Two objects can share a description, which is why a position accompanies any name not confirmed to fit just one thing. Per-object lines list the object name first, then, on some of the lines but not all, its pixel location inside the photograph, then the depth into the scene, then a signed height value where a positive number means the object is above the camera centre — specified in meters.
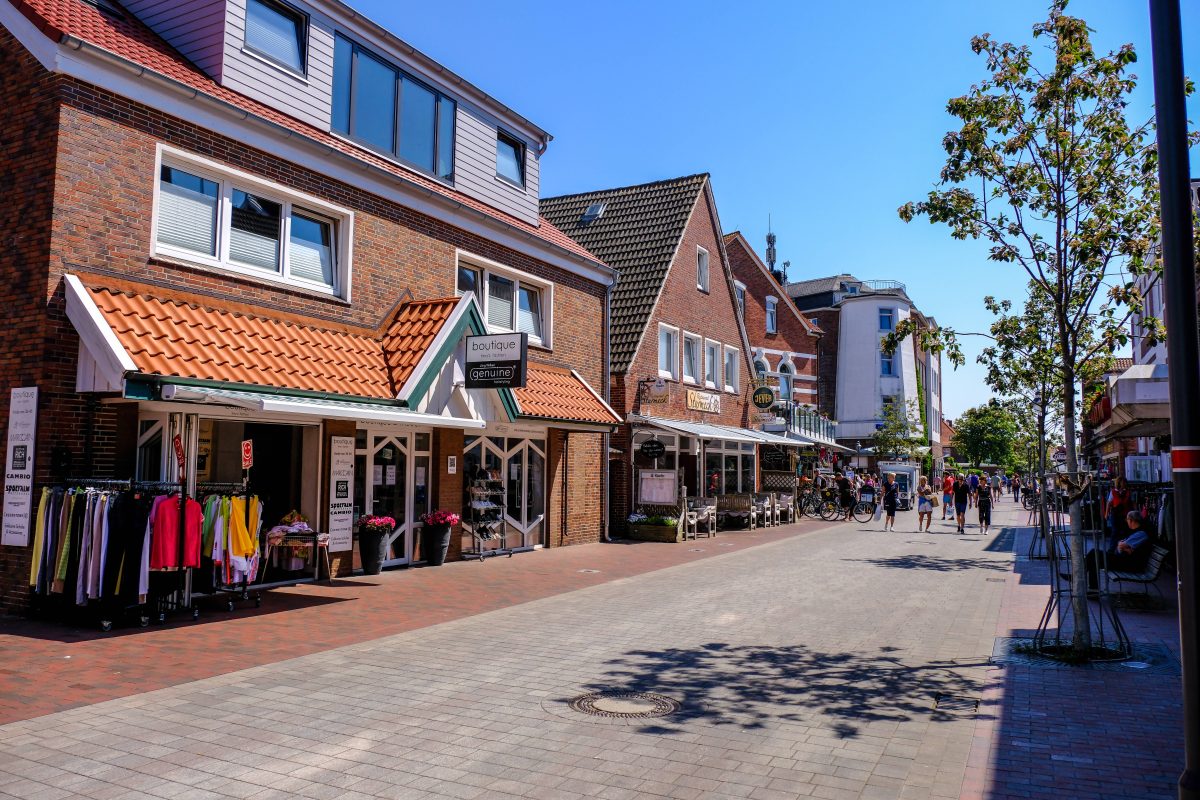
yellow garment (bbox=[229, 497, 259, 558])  10.22 -0.72
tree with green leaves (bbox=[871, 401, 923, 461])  54.19 +2.50
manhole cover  6.43 -1.73
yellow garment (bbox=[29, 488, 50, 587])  9.19 -0.65
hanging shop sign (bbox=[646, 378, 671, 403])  22.88 +2.18
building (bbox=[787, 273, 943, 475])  59.75 +7.76
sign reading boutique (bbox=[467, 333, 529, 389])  13.38 +1.72
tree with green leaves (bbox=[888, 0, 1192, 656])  8.74 +3.13
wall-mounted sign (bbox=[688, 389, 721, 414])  25.83 +2.21
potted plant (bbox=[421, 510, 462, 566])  14.94 -1.05
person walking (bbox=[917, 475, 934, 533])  26.05 -0.73
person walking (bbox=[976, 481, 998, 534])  26.38 -0.80
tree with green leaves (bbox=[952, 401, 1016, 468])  79.50 +3.66
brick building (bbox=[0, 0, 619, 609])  9.62 +2.81
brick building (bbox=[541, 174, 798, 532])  22.52 +3.83
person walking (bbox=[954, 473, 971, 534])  25.64 -0.67
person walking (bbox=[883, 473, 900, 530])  26.16 -0.79
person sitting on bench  10.99 -0.91
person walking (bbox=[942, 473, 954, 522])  31.44 -0.53
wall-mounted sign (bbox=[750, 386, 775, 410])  30.16 +2.70
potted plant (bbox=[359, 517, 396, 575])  13.49 -1.03
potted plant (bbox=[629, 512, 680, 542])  21.17 -1.28
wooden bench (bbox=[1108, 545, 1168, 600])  10.60 -1.14
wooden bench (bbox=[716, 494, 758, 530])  26.11 -0.99
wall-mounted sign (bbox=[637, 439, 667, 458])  21.92 +0.65
